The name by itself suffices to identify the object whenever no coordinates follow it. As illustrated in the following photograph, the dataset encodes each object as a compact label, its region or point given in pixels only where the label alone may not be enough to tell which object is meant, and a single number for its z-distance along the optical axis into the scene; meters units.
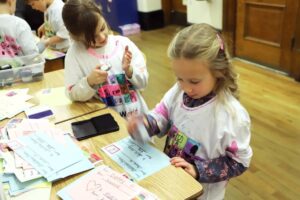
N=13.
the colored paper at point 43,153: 0.99
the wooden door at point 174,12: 5.14
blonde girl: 0.94
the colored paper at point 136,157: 0.95
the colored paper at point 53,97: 1.45
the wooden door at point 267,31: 3.03
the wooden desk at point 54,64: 2.17
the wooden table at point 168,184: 0.85
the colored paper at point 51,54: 2.16
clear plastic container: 1.66
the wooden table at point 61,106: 1.33
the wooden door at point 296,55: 2.93
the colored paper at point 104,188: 0.85
